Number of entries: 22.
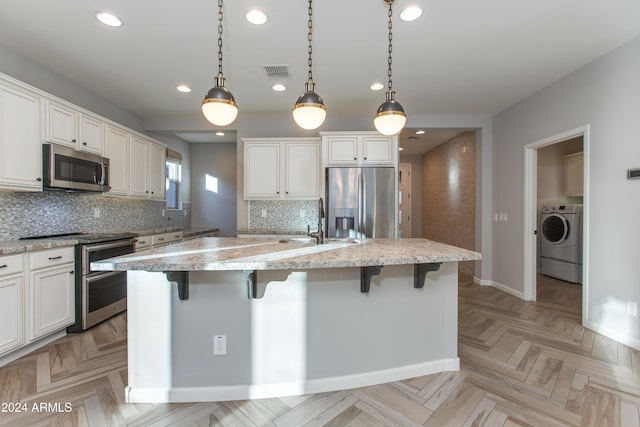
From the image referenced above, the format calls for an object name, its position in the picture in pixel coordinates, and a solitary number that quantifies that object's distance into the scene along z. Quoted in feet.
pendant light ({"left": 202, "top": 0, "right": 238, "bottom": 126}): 5.86
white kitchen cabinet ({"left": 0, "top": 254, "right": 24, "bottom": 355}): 6.89
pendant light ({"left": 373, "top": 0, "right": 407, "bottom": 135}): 6.48
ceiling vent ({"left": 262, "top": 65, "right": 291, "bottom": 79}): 9.61
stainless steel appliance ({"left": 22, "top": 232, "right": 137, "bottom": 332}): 8.84
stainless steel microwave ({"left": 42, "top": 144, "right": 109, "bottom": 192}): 8.57
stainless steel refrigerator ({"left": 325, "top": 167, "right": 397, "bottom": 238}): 12.76
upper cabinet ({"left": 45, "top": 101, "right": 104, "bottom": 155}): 8.73
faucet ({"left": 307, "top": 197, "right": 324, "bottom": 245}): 7.29
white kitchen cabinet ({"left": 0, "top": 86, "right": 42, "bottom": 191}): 7.54
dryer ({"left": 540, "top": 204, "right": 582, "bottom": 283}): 14.70
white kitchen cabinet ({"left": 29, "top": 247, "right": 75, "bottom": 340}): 7.64
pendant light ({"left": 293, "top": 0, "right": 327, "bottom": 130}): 6.04
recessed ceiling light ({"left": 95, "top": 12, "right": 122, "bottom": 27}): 7.00
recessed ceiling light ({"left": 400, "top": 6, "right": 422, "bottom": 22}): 6.73
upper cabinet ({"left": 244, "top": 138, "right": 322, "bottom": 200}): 13.66
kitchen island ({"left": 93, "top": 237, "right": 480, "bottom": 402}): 5.60
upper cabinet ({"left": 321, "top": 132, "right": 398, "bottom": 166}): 13.02
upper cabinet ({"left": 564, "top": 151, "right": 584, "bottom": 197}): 15.83
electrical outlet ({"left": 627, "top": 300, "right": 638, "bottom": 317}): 7.93
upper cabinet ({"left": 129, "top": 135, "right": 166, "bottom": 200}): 12.52
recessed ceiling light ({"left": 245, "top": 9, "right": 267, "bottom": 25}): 6.91
